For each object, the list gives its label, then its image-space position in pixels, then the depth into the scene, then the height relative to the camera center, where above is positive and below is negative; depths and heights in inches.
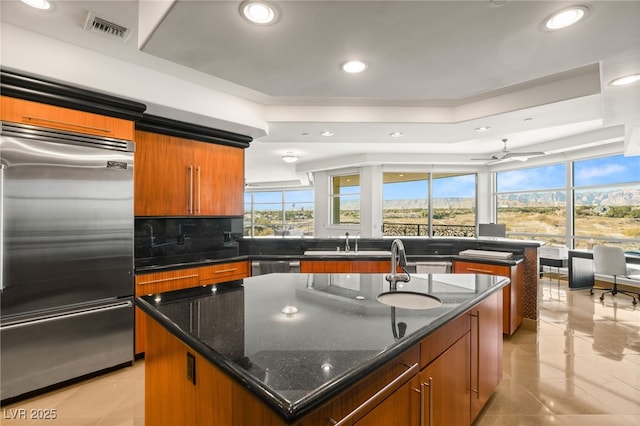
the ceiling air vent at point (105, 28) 78.5 +50.3
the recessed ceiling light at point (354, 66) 80.5 +39.8
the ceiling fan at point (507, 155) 211.6 +40.5
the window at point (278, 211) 469.7 +3.7
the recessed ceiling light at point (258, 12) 56.6 +38.9
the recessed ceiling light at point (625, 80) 92.7 +41.5
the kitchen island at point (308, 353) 35.4 -18.9
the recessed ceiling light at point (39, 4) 71.7 +50.6
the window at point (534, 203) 270.5 +9.5
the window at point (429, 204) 315.3 +9.2
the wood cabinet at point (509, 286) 128.3 -31.9
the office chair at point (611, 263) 192.5 -32.9
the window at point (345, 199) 322.3 +15.0
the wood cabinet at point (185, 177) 124.1 +16.6
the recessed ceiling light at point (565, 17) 60.5 +40.3
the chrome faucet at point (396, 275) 75.8 -16.6
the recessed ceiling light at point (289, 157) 259.8 +48.4
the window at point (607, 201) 224.5 +8.5
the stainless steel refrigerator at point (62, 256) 85.2 -13.0
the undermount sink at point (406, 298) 70.8 -20.5
